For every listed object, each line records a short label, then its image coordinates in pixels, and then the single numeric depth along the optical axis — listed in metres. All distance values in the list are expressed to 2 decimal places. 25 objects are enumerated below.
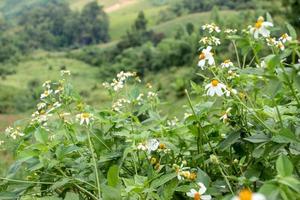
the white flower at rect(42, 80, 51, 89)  1.87
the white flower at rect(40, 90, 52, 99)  1.81
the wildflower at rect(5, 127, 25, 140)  1.73
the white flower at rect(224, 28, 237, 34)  1.62
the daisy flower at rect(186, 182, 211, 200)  1.09
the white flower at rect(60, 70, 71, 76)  1.96
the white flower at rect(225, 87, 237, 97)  1.28
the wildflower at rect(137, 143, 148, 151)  1.34
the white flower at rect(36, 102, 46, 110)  1.80
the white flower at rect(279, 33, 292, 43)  1.52
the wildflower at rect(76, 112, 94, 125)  1.43
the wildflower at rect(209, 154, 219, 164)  1.14
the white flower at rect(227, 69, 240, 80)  1.43
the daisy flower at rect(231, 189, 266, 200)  0.68
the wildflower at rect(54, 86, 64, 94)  1.74
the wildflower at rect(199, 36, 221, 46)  1.60
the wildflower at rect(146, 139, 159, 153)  1.37
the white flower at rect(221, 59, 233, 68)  1.51
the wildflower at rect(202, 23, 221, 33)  1.64
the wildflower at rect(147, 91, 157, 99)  1.94
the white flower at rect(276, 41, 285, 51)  1.50
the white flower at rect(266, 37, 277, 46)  1.45
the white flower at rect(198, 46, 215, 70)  1.39
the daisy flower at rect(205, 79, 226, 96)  1.30
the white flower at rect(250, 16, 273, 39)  1.17
